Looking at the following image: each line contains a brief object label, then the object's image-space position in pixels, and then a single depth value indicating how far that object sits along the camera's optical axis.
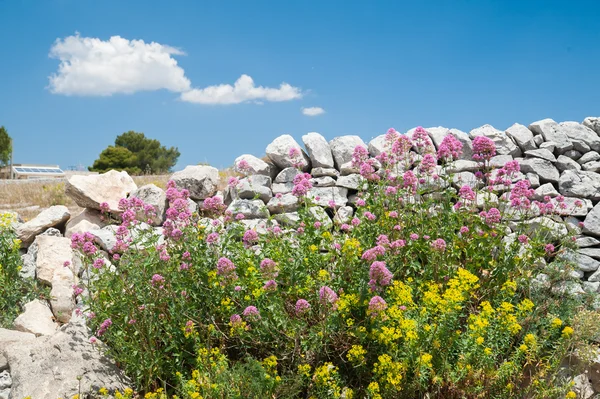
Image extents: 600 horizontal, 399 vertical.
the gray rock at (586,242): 8.10
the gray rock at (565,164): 9.24
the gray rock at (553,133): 9.61
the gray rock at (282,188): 8.85
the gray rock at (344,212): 8.12
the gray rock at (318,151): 9.02
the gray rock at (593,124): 10.21
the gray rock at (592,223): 8.21
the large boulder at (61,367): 4.54
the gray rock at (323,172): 8.90
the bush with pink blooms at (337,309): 3.94
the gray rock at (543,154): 9.17
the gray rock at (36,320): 6.25
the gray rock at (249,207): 8.38
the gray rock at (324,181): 8.76
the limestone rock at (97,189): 8.87
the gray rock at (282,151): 9.12
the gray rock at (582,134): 9.80
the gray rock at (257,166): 9.11
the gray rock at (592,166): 9.37
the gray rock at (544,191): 8.57
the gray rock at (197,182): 9.04
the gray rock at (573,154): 9.67
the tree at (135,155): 39.28
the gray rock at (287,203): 8.39
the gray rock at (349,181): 8.65
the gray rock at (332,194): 8.46
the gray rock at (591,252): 7.97
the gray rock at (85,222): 8.64
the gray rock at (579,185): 8.68
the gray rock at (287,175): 9.04
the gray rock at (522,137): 9.54
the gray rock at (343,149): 9.21
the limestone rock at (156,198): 8.67
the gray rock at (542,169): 8.96
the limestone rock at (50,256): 7.53
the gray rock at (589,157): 9.57
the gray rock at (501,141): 9.41
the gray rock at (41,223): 8.56
